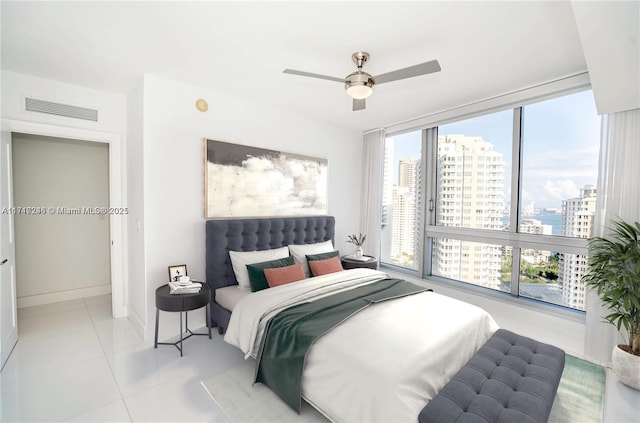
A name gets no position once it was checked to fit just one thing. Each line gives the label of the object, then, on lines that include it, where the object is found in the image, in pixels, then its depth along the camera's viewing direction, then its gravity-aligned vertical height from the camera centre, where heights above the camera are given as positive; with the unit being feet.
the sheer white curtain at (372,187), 15.31 +0.78
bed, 5.28 -3.07
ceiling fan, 6.56 +3.00
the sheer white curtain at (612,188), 8.04 +0.49
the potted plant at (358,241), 14.19 -2.02
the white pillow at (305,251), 11.91 -2.11
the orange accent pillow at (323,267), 11.48 -2.60
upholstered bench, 4.75 -3.39
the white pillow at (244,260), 10.33 -2.19
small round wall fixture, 10.29 +3.34
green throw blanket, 6.47 -3.16
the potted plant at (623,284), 7.23 -2.04
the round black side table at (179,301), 8.54 -3.01
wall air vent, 9.34 +2.93
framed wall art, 10.78 +0.74
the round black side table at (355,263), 13.61 -2.88
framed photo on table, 9.64 -2.44
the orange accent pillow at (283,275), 9.95 -2.58
